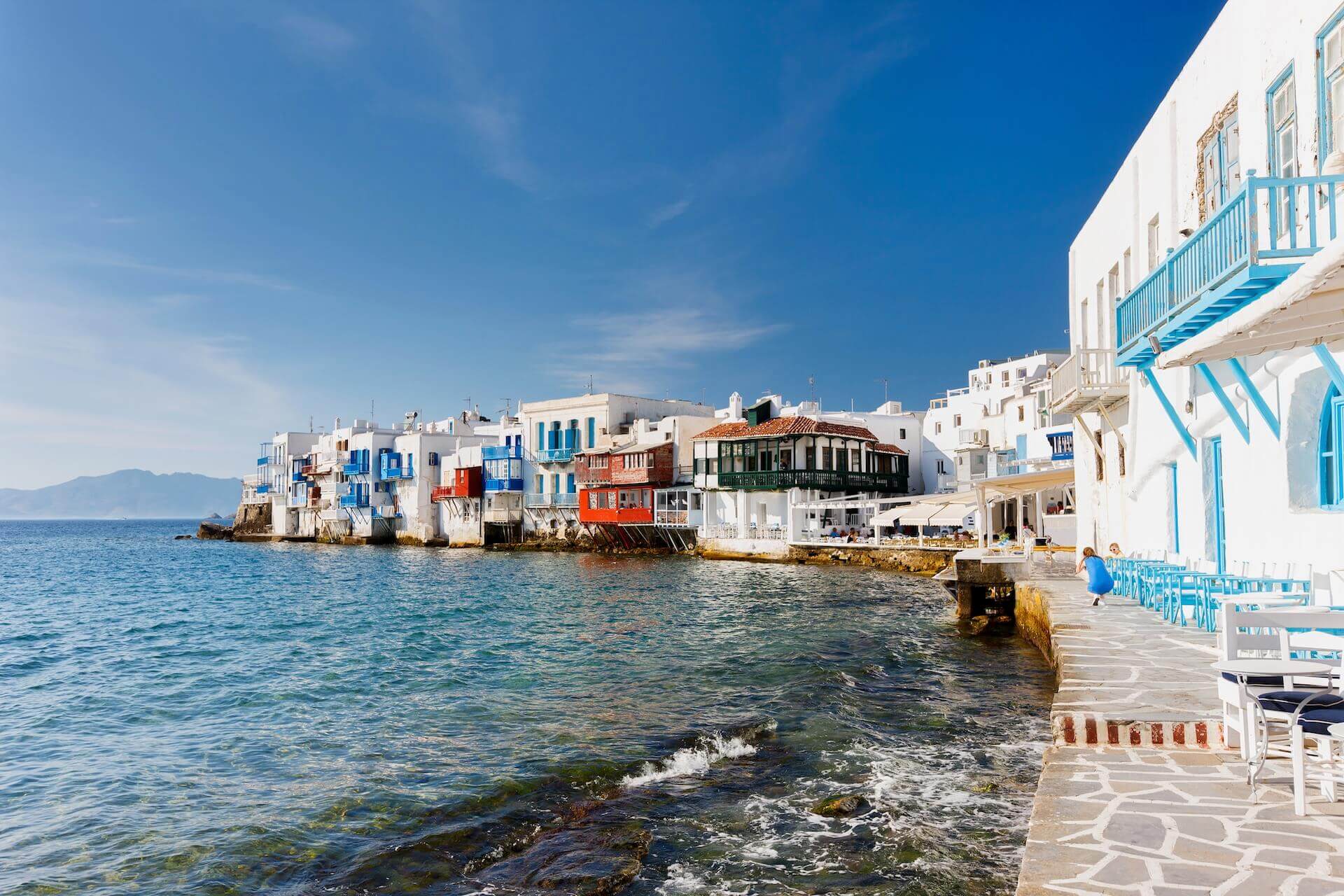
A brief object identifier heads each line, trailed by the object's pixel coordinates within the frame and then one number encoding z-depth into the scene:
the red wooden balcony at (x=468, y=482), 67.76
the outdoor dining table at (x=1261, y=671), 4.86
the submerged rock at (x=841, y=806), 7.68
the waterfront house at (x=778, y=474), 47.78
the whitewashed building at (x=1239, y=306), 7.54
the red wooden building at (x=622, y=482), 55.25
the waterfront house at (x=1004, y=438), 39.09
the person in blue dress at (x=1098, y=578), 13.46
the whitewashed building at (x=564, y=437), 62.25
